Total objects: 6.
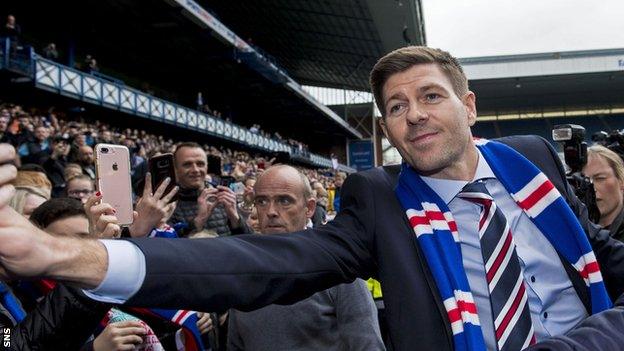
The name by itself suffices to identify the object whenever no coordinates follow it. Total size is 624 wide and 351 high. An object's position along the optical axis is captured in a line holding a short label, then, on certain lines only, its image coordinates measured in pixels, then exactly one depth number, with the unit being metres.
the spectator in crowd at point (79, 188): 4.73
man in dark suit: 1.18
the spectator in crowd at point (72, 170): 5.71
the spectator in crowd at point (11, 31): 13.40
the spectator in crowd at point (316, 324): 2.27
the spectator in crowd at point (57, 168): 6.19
